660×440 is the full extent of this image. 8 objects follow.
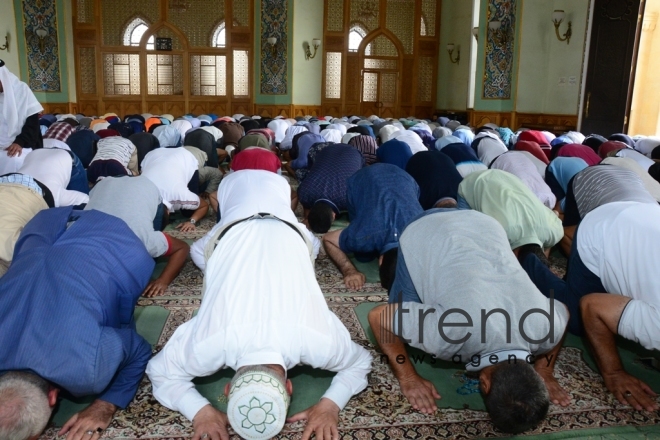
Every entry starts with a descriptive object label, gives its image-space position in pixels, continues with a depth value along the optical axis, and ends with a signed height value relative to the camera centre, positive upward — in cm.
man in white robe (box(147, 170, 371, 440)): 145 -67
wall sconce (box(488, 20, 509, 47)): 948 +113
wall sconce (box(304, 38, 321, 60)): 1116 +95
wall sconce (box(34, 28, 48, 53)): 1035 +96
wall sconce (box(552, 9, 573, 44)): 858 +120
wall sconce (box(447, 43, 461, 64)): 1111 +93
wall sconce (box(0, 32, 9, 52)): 995 +73
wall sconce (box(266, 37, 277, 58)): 1091 +97
